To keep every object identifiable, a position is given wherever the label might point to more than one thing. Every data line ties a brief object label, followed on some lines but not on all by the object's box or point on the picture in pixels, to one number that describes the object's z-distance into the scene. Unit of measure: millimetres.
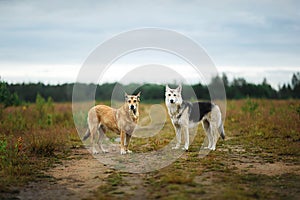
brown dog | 10086
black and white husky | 10586
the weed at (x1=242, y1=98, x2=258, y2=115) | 18575
